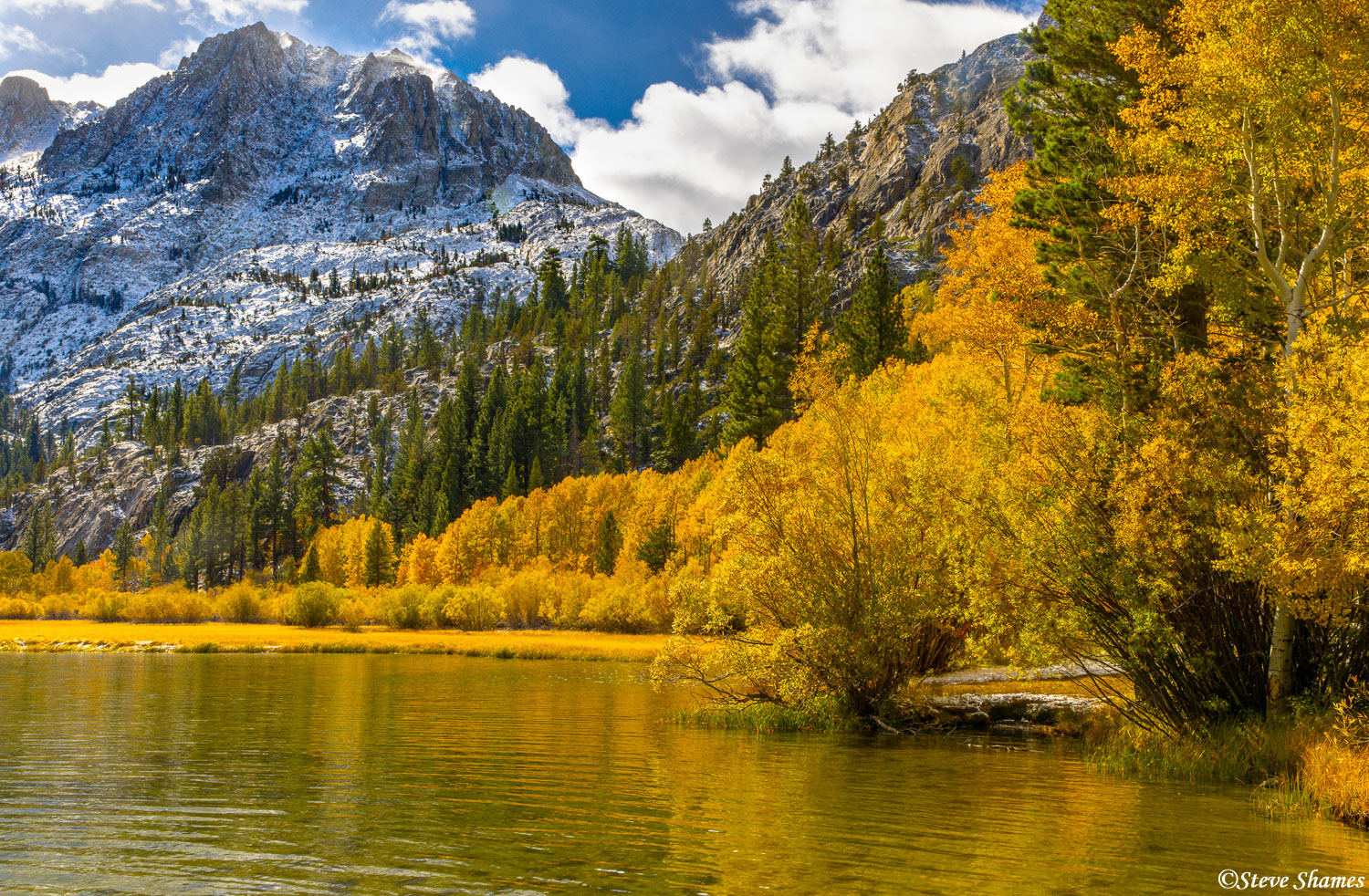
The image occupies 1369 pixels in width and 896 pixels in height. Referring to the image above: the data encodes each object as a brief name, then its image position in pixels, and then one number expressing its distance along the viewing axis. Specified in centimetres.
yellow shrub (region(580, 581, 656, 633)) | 6544
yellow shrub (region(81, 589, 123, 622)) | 8888
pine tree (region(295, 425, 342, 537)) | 13612
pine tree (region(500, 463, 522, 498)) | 11138
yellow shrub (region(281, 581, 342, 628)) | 7350
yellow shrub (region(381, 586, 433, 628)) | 7225
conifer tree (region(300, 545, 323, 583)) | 10294
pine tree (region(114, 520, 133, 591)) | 14462
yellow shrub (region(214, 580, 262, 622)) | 8400
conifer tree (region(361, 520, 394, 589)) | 10031
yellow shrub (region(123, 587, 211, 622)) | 8738
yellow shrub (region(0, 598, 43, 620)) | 9981
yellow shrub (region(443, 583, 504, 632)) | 7019
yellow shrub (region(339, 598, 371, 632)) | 7488
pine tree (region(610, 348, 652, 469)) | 12975
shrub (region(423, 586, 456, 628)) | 7194
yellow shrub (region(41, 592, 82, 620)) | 10000
